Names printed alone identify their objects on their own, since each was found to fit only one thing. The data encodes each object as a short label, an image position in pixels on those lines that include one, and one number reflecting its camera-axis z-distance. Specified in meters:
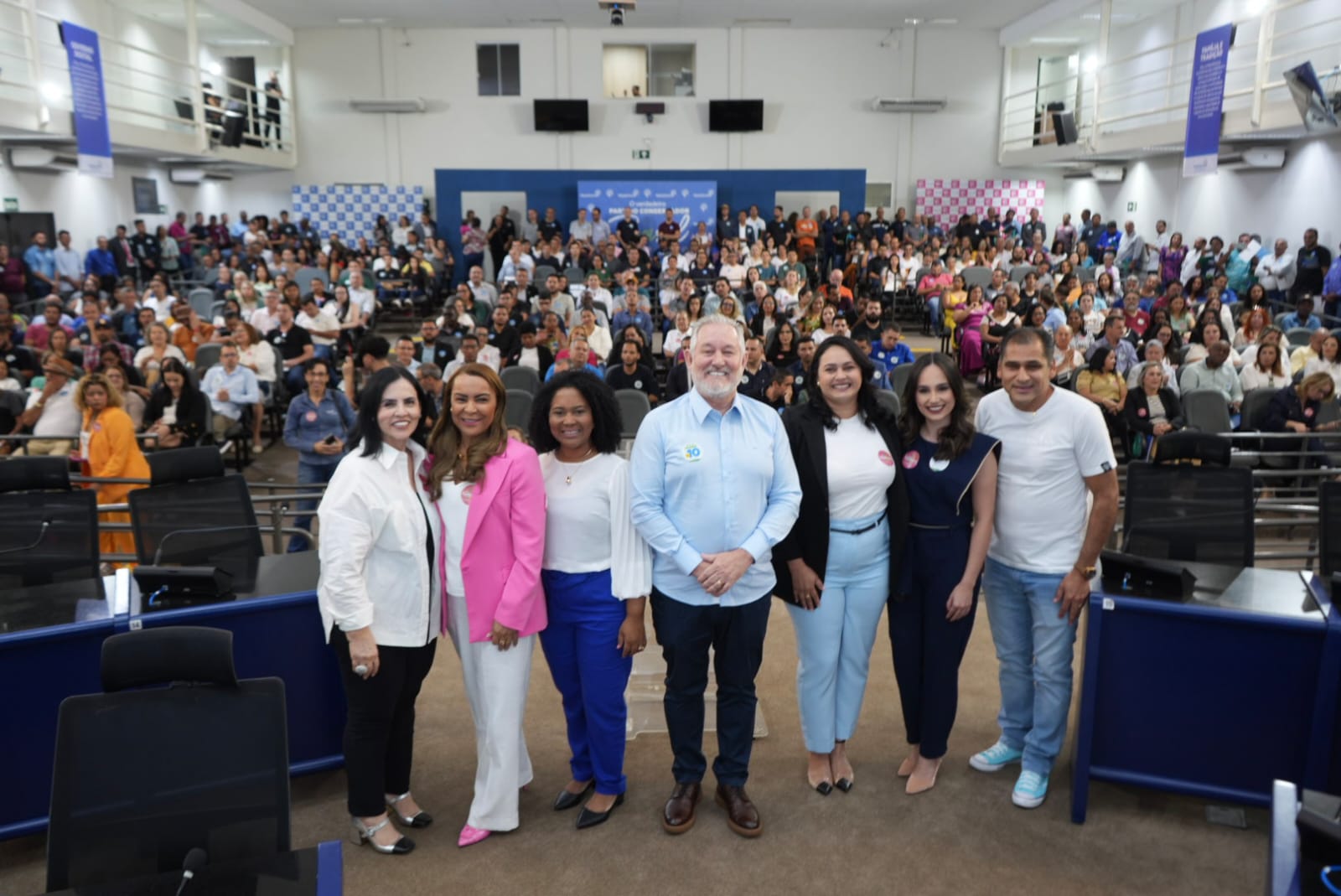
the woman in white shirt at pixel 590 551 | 2.89
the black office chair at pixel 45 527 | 3.89
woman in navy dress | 3.06
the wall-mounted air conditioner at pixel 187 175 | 16.27
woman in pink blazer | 2.83
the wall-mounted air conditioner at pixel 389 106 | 17.31
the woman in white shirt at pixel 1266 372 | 7.50
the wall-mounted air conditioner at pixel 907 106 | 17.53
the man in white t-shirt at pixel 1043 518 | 3.04
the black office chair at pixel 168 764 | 2.04
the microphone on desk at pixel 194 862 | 1.95
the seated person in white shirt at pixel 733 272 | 13.21
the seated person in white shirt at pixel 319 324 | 10.35
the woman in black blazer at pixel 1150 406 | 7.09
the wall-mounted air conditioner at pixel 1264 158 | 11.93
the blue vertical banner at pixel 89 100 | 10.10
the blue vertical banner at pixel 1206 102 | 9.75
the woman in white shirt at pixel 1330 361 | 7.23
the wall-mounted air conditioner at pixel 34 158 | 12.13
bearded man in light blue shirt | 2.83
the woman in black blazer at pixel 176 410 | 6.86
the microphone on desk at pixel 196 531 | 3.63
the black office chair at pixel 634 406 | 6.91
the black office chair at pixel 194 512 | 3.94
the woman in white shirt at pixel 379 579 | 2.71
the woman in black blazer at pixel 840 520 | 3.04
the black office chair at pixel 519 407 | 6.77
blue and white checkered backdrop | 17.56
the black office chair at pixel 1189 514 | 3.89
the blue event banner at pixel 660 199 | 16.36
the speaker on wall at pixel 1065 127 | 15.02
